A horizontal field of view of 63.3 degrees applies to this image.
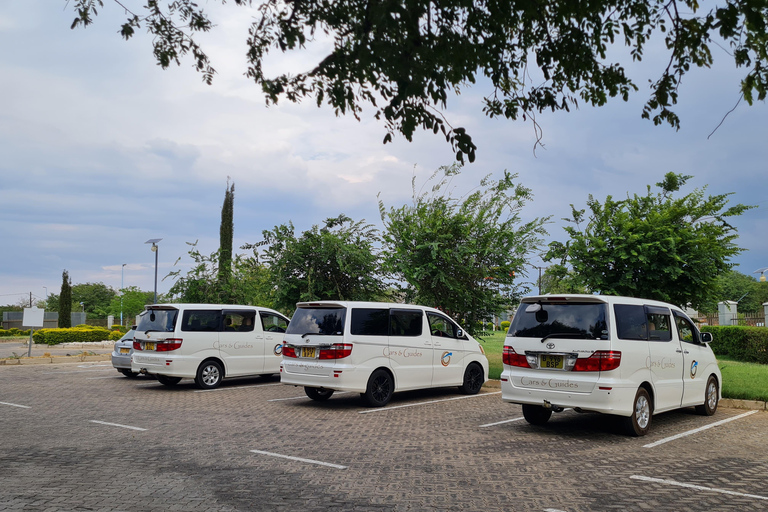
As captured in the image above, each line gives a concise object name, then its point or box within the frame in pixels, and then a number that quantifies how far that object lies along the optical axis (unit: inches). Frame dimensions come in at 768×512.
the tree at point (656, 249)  540.7
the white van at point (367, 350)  433.4
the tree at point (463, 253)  674.2
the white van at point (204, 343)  538.9
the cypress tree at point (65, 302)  1673.2
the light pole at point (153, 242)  1440.7
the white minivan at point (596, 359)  320.5
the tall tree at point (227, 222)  1528.1
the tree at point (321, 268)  737.0
